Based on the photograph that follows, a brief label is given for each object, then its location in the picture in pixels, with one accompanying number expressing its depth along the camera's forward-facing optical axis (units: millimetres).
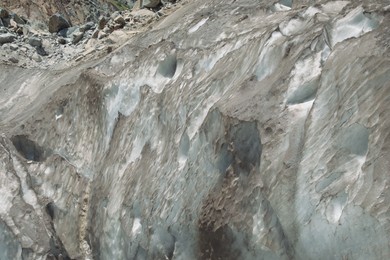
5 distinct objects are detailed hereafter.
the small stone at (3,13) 21875
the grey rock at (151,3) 19938
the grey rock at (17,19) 22562
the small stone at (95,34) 20000
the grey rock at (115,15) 20384
